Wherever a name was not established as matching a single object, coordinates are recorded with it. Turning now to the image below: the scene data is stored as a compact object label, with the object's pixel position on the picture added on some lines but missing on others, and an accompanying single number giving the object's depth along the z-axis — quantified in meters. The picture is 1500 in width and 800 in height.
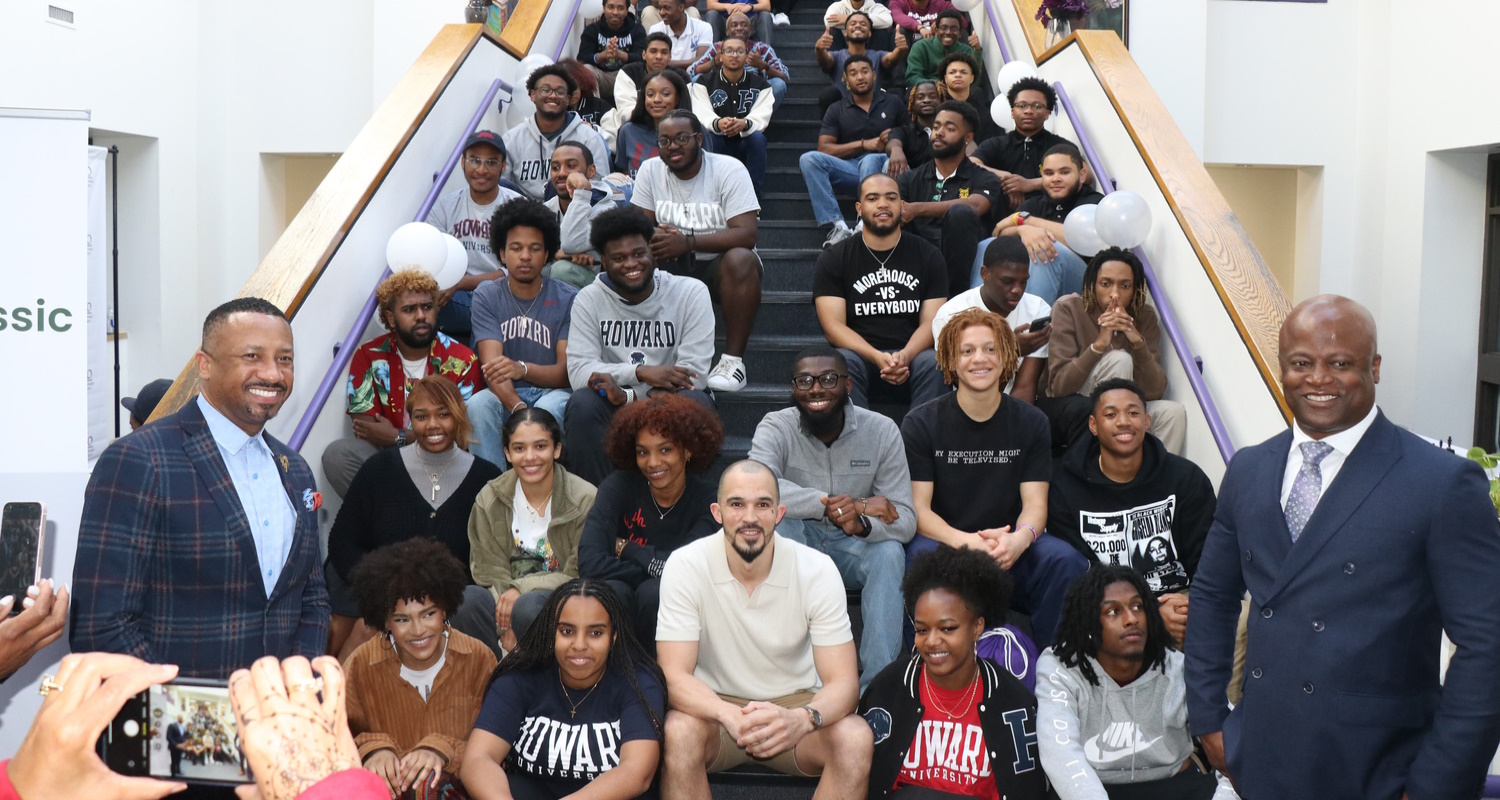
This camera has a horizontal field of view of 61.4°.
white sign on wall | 2.86
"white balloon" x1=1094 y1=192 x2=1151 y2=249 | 4.50
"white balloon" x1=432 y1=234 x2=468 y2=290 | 4.68
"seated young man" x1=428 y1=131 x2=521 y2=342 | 5.25
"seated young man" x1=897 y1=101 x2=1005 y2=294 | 5.51
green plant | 3.91
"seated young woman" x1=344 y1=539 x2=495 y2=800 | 3.28
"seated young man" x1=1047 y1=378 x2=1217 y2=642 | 3.71
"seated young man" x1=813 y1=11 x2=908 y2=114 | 7.48
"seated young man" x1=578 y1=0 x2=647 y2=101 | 7.30
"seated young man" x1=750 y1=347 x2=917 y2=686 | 3.68
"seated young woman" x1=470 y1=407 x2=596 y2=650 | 3.79
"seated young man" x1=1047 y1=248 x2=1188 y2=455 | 4.26
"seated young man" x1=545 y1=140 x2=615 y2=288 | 5.09
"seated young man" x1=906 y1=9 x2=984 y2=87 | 7.26
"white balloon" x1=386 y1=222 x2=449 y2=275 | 4.50
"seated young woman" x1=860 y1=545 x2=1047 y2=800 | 3.10
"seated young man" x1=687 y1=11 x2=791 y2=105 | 6.84
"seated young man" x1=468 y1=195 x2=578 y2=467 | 4.27
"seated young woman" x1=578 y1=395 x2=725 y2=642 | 3.64
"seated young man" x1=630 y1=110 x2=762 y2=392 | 4.97
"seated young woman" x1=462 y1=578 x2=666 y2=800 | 3.08
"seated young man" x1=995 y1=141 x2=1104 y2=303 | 4.89
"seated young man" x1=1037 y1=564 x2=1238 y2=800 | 3.12
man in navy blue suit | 2.12
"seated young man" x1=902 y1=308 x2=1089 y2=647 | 3.87
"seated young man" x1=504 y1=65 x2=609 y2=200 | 5.80
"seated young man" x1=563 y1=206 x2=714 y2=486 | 4.39
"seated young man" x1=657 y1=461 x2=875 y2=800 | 3.12
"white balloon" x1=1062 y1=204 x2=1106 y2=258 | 4.75
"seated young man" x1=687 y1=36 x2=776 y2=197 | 6.17
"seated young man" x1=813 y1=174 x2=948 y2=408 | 4.77
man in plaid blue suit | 2.31
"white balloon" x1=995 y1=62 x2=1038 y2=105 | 6.40
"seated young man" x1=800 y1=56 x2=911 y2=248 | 5.94
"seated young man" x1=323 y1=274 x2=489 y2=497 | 4.29
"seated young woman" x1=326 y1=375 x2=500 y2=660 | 3.84
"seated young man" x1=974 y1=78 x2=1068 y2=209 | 5.77
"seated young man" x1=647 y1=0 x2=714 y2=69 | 7.58
